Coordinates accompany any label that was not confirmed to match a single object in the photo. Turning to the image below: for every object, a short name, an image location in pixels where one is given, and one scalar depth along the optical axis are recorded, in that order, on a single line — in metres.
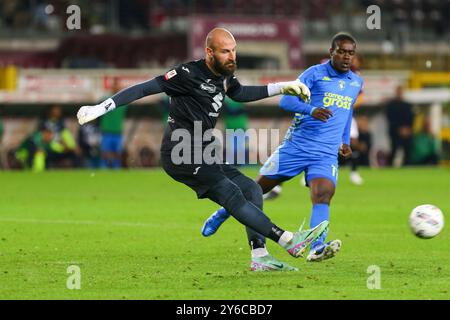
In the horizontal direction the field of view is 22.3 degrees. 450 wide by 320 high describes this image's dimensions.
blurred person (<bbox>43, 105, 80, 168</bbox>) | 29.30
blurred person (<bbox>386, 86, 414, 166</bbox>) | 30.72
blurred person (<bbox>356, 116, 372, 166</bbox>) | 30.84
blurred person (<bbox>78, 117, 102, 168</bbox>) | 30.20
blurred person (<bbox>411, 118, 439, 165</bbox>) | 31.55
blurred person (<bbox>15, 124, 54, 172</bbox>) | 29.17
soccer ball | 11.42
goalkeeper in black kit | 9.77
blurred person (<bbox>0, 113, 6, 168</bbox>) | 30.36
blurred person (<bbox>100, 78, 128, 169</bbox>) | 29.17
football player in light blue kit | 11.22
